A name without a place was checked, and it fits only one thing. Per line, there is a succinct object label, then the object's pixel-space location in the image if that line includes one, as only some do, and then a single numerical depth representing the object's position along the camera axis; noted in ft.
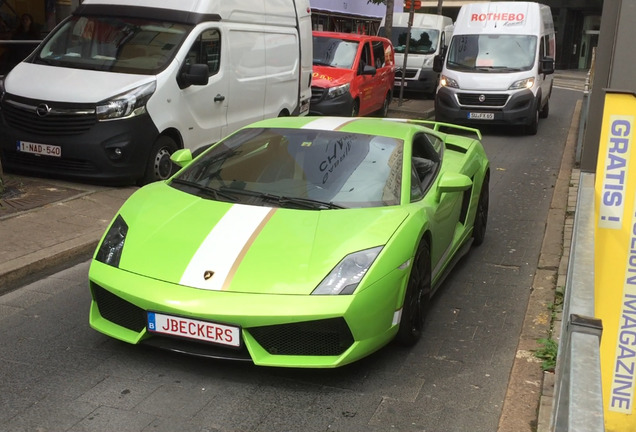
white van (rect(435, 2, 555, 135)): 50.16
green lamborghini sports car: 13.35
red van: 46.39
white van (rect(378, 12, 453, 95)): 68.85
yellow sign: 13.19
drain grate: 24.99
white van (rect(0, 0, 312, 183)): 27.73
